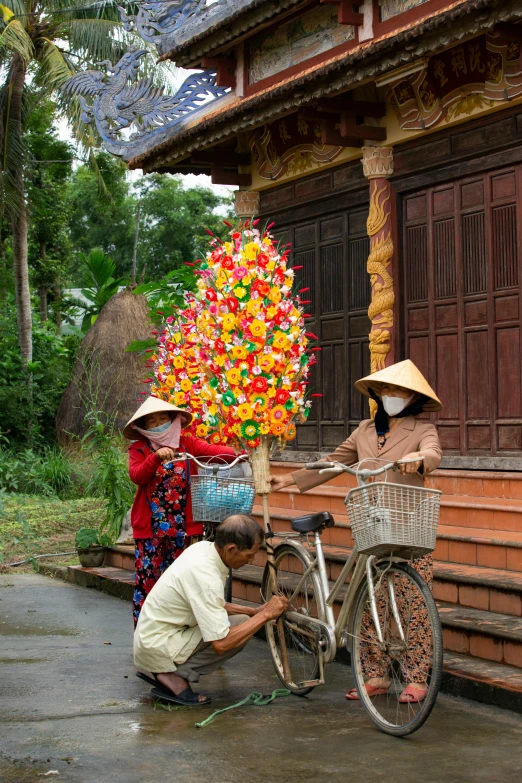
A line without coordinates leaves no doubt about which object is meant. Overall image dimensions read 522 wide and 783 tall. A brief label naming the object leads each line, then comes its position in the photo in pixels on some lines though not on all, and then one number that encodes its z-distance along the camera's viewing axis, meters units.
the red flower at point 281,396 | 6.31
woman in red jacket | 6.66
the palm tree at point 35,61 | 23.02
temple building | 8.22
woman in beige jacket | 5.36
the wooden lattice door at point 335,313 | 11.09
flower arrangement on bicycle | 6.26
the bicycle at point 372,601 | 4.91
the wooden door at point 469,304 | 9.00
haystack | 22.34
